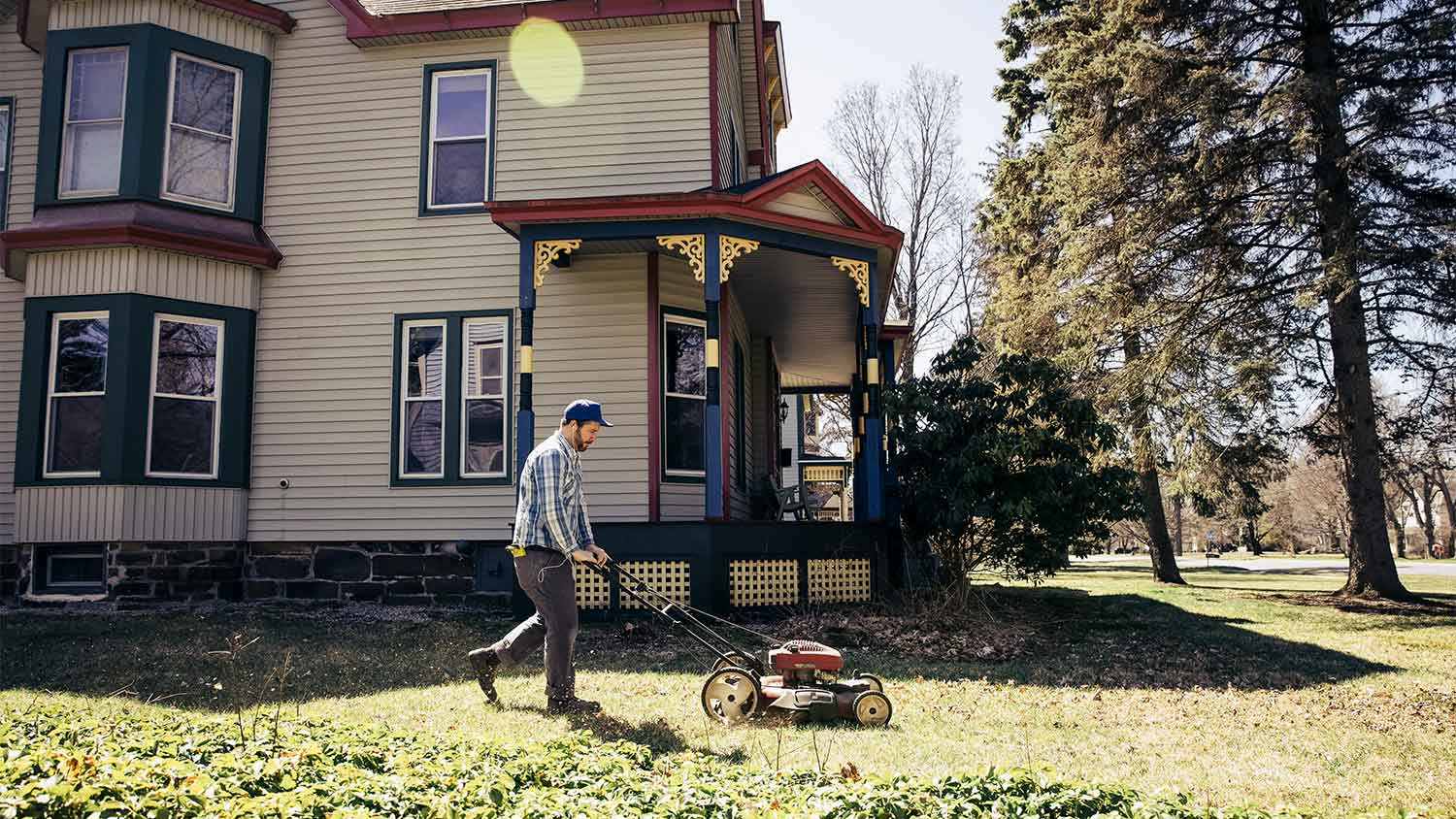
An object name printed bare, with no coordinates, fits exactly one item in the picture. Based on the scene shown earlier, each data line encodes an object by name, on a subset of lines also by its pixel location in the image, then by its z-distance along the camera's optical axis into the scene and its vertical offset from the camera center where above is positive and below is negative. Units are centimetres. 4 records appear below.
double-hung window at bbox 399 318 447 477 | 1191 +147
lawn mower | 567 -91
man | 598 -10
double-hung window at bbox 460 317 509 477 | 1179 +147
